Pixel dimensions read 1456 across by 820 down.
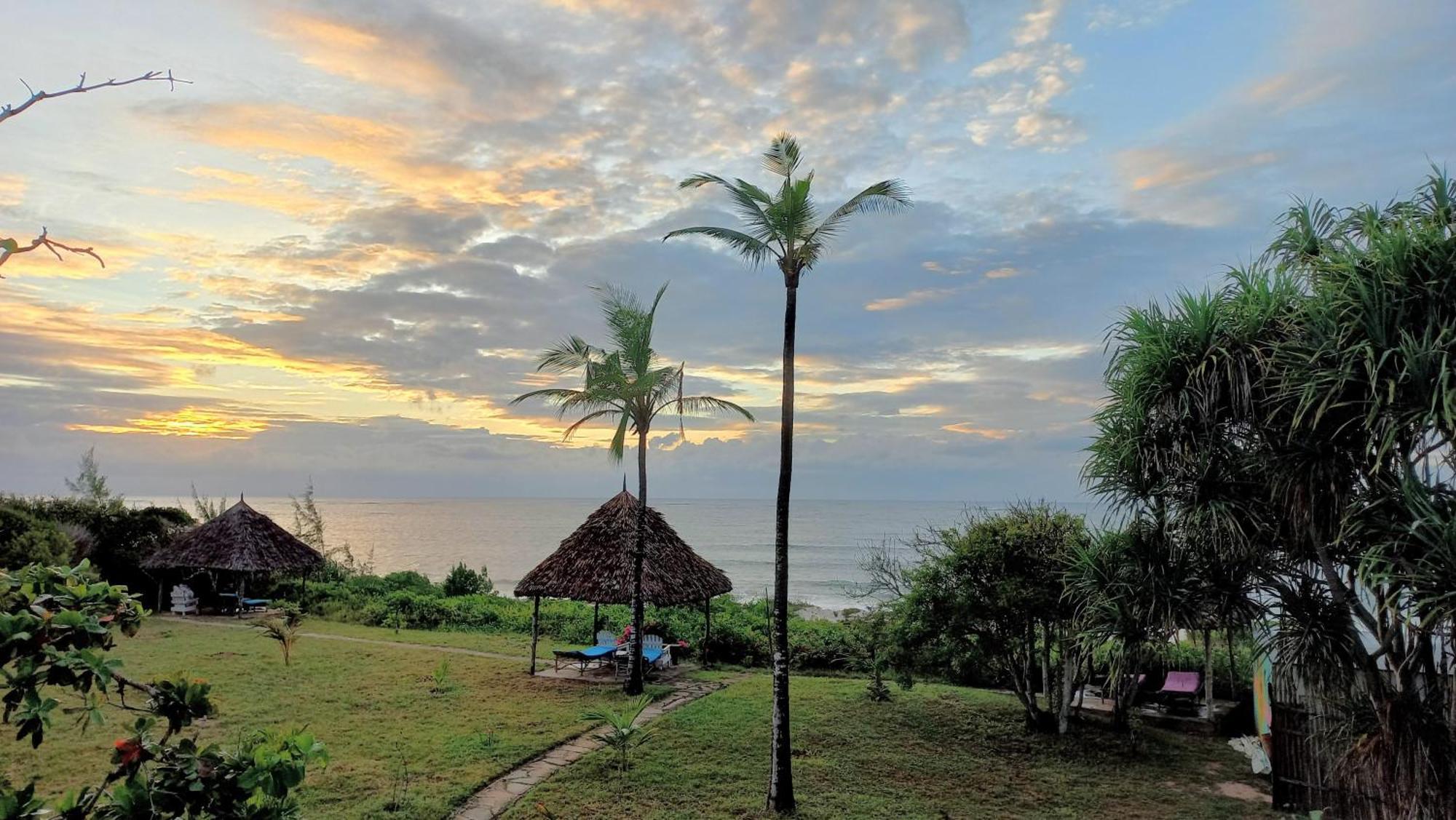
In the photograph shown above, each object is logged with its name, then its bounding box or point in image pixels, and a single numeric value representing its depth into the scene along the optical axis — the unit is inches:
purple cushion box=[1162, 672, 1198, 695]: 510.0
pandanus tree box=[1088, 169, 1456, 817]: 231.1
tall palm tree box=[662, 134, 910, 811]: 310.8
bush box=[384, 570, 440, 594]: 994.1
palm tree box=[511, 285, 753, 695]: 482.0
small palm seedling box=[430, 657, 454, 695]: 484.4
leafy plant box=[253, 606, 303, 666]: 561.9
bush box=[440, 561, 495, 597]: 997.8
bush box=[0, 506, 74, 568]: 636.1
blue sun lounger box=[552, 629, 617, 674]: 572.7
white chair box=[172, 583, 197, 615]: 825.5
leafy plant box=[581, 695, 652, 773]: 360.5
